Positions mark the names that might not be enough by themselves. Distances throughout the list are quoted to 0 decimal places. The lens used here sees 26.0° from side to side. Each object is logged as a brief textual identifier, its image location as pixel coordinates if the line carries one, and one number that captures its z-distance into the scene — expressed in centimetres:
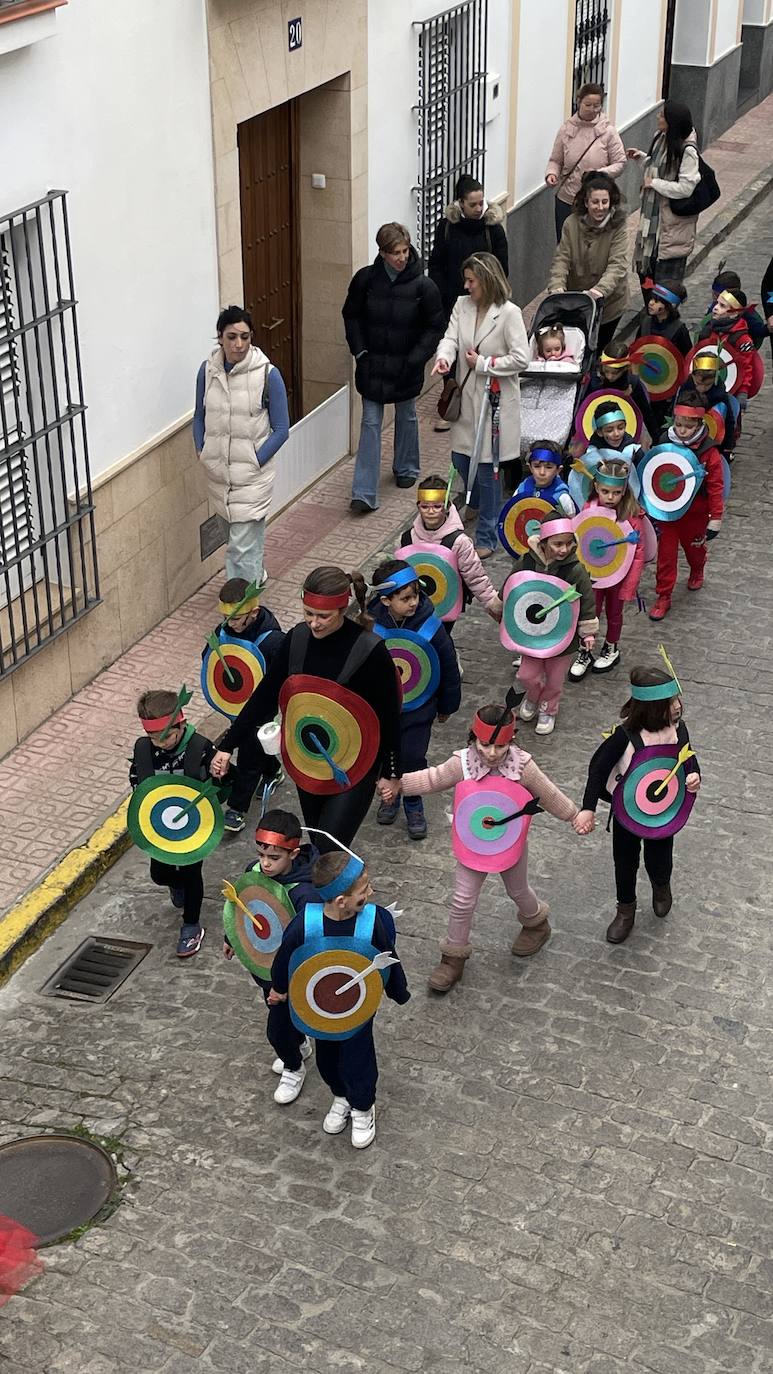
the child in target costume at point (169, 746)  703
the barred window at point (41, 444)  830
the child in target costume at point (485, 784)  671
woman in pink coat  1391
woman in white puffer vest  950
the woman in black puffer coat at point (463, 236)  1195
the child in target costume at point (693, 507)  1005
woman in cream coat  1062
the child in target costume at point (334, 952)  577
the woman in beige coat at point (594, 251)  1261
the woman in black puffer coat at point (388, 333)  1114
